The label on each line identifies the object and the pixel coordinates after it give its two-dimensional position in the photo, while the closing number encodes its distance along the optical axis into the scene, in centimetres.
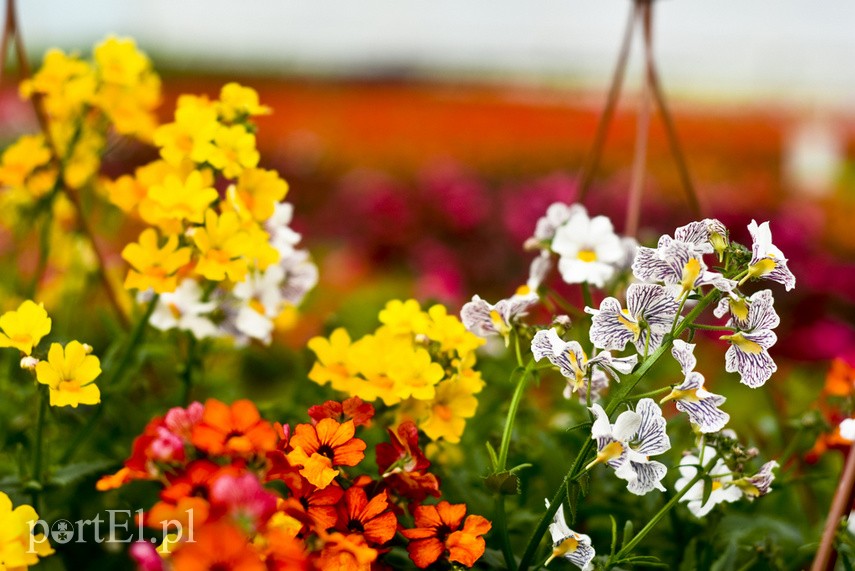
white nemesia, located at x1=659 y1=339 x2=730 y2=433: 66
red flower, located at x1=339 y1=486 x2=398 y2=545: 66
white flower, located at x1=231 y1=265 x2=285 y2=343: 75
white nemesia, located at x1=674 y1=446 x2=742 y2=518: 68
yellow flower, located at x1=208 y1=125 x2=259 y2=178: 72
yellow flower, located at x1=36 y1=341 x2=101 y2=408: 68
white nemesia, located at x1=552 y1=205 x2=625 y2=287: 73
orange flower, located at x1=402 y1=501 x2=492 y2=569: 66
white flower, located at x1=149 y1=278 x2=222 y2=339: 75
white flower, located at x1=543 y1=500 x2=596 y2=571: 66
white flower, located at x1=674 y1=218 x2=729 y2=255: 66
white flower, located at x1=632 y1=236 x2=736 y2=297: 65
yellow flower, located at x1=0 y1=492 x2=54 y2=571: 65
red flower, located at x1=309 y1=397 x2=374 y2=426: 69
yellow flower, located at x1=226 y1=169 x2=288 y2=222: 73
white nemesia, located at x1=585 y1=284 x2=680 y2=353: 66
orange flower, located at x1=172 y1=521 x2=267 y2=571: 60
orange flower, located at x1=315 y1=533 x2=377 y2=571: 65
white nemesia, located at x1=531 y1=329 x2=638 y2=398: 66
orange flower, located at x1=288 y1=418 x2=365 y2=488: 67
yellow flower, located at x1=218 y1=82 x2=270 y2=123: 74
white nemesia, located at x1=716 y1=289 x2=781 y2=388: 66
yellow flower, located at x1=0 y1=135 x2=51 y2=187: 79
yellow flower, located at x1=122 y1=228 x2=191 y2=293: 72
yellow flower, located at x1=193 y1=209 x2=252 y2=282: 71
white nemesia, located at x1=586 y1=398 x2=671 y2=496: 65
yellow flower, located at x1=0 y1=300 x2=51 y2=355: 68
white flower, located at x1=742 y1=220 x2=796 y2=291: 66
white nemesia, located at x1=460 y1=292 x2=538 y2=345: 70
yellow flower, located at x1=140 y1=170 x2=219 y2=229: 71
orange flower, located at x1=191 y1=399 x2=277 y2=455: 67
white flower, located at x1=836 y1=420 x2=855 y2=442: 68
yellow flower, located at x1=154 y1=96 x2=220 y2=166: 72
